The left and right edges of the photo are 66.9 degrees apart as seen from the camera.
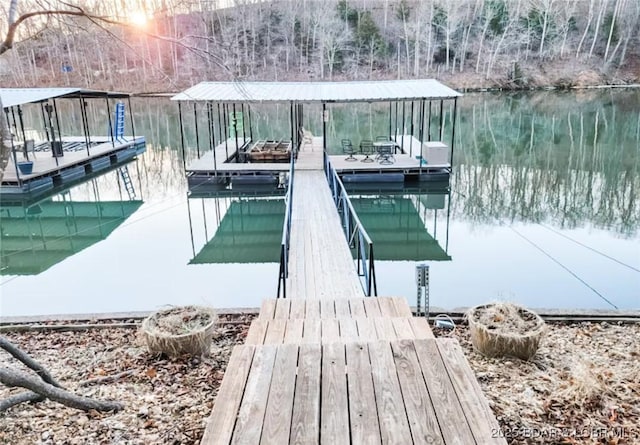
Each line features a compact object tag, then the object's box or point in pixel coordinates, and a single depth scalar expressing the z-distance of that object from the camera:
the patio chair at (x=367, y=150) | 13.82
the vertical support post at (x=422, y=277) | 4.52
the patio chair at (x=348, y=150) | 13.95
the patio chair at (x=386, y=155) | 13.47
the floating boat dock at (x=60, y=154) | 12.37
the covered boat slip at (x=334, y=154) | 12.84
